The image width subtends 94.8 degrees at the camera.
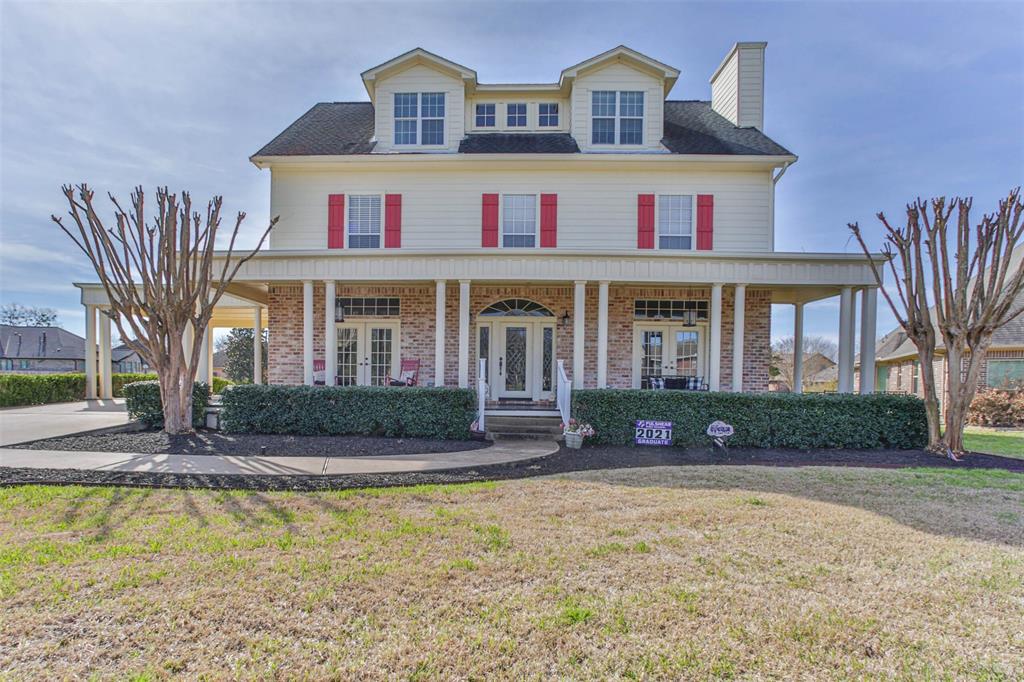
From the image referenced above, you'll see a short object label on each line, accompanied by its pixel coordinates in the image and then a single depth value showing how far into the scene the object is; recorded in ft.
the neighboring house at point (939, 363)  52.80
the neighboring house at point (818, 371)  102.42
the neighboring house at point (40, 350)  121.08
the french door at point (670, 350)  40.47
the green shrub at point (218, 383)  66.39
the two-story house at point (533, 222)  39.73
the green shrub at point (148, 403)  31.30
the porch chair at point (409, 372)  37.86
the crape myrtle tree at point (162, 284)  28.78
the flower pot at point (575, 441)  28.07
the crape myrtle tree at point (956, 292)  27.12
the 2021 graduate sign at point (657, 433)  28.71
